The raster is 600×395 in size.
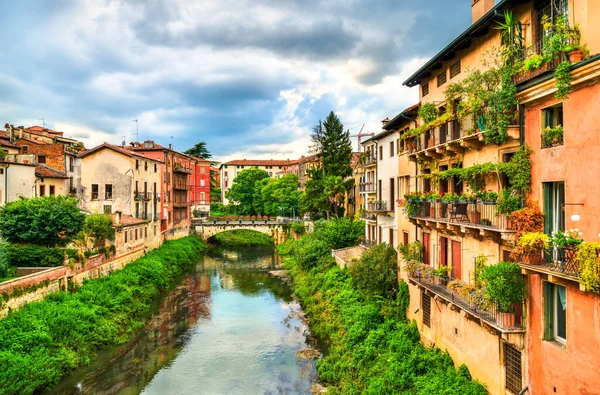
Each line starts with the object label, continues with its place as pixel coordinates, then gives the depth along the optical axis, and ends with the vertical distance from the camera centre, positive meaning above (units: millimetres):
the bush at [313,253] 38959 -5094
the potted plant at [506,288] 10727 -2346
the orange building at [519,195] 8977 -109
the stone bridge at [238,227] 66438 -4293
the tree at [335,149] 51281 +6033
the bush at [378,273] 22875 -4159
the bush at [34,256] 26328 -3325
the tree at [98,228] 33969 -2121
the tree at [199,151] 95438 +11053
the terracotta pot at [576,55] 9062 +2949
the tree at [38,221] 27609 -1191
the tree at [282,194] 81000 +829
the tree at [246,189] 95750 +2332
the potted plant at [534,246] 9789 -1203
